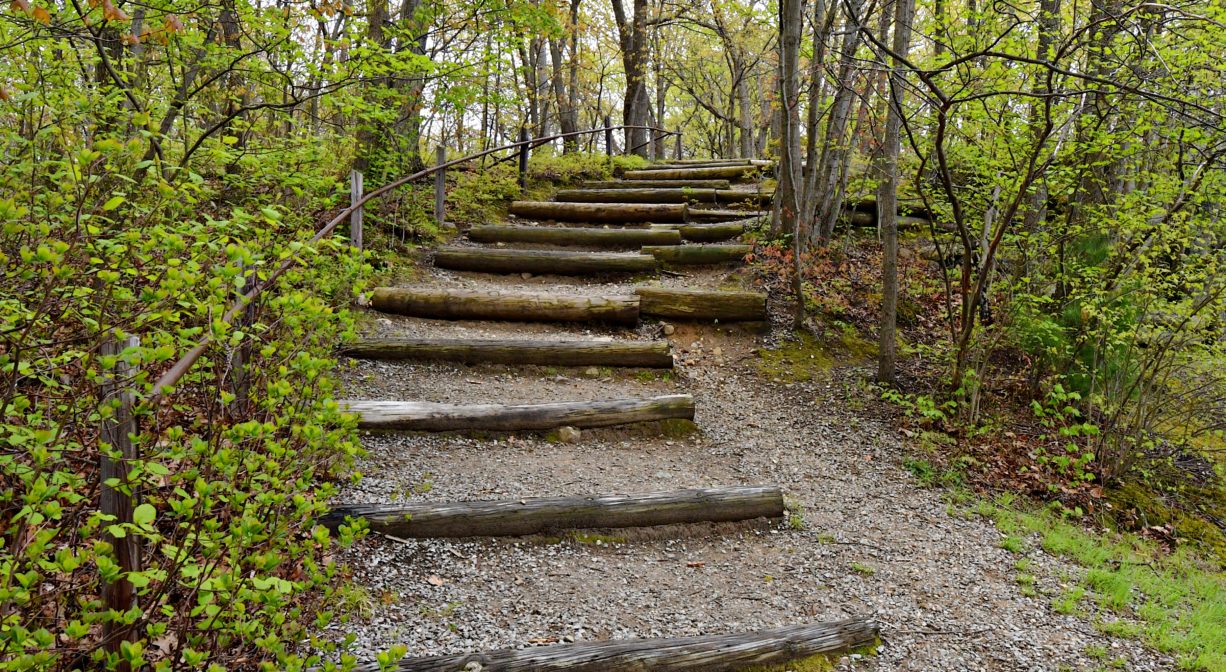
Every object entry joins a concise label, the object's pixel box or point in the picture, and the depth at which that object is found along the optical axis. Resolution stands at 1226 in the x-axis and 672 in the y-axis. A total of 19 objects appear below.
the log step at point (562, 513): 3.57
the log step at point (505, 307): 6.84
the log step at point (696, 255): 8.63
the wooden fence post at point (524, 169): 10.78
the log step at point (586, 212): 10.18
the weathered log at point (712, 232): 9.59
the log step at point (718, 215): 10.37
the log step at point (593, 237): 9.11
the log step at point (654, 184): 11.83
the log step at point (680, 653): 2.70
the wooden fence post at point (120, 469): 1.78
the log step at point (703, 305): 7.16
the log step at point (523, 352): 5.77
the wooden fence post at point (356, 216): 6.66
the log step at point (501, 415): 4.65
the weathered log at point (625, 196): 10.91
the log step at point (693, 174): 12.77
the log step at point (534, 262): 8.14
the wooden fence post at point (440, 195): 8.73
